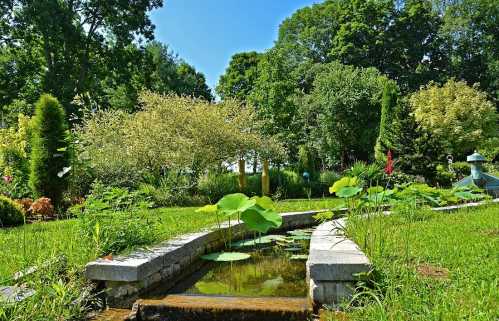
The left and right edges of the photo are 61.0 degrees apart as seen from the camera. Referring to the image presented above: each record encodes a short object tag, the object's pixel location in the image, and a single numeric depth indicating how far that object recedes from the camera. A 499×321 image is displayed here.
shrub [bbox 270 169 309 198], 13.04
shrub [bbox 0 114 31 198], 9.65
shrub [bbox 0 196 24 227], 6.85
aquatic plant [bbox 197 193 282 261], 4.57
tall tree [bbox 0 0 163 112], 17.42
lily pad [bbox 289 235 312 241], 5.57
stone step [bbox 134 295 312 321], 2.93
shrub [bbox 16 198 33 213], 7.75
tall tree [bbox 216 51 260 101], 26.62
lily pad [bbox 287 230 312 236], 5.91
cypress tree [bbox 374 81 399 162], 16.95
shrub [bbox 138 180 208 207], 9.99
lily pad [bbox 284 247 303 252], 5.20
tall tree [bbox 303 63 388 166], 20.13
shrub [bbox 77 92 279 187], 11.05
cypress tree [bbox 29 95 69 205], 8.90
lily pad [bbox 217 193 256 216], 4.62
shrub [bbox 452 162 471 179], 13.27
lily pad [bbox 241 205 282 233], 4.65
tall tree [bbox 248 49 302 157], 17.48
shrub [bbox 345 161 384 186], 7.38
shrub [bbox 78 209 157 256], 3.77
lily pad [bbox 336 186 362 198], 4.96
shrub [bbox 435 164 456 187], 12.21
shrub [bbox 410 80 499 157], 17.47
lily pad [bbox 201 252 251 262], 4.42
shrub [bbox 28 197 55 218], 6.47
